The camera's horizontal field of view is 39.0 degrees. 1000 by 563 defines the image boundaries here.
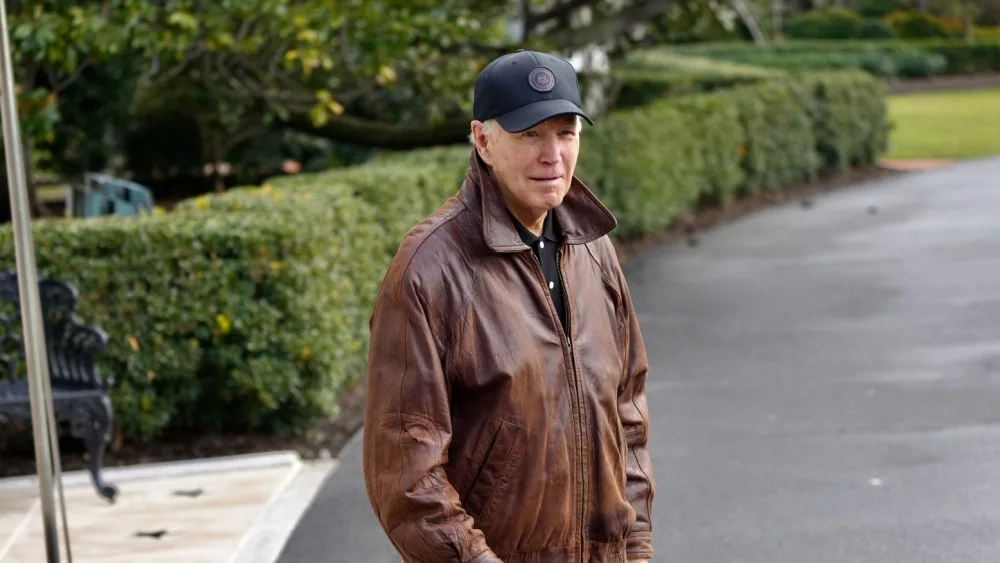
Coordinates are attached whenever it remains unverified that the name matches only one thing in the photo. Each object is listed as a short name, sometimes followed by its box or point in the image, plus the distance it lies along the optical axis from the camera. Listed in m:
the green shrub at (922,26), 52.75
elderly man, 2.96
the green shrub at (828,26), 53.00
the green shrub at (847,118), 20.58
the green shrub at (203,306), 7.65
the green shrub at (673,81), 23.73
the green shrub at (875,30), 52.06
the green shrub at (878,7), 58.62
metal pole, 3.95
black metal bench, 7.04
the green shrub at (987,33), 50.69
